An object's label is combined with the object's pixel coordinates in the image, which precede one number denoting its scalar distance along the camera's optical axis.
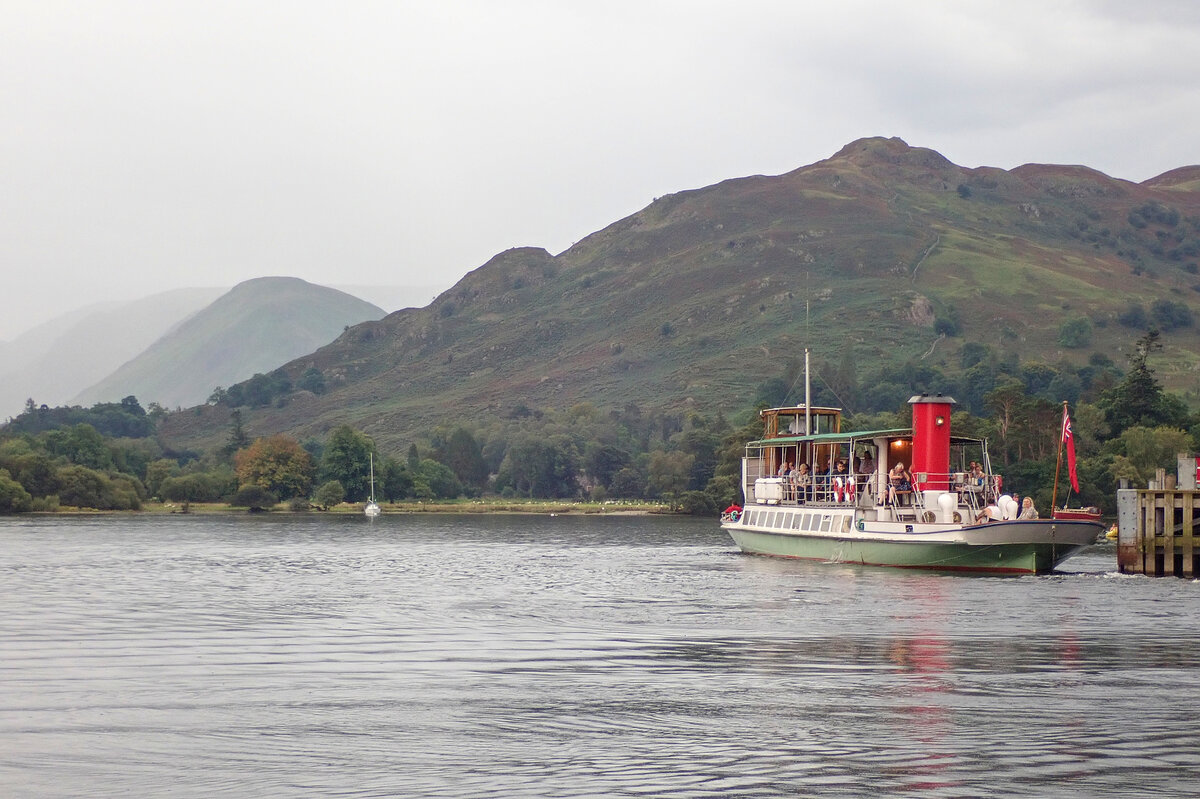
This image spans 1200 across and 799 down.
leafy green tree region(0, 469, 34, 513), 190.12
